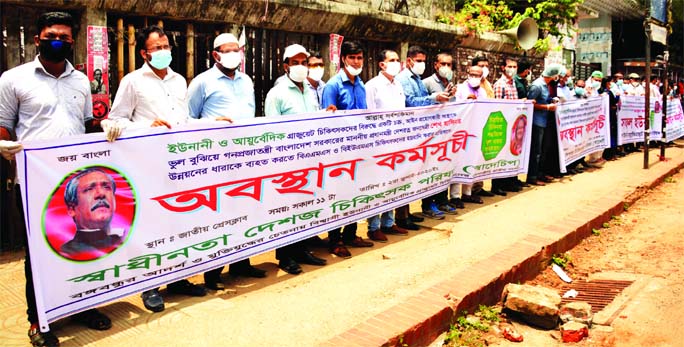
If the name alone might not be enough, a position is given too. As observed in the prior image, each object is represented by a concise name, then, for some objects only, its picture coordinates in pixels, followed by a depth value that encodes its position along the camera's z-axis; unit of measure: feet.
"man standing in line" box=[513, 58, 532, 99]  28.32
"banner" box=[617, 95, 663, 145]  40.73
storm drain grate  15.46
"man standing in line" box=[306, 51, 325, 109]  17.63
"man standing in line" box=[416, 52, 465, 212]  22.25
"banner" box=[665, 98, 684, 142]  47.47
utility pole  33.19
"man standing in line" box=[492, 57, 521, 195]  27.40
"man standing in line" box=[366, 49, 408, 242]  19.07
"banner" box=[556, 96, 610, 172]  30.58
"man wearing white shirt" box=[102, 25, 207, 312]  12.67
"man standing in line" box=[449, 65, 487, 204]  23.90
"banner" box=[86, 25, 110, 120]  17.89
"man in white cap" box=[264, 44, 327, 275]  16.02
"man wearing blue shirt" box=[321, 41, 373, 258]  17.53
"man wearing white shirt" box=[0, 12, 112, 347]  11.10
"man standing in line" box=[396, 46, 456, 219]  20.80
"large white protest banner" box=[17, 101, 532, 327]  10.79
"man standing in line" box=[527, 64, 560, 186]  28.66
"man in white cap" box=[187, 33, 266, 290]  14.65
